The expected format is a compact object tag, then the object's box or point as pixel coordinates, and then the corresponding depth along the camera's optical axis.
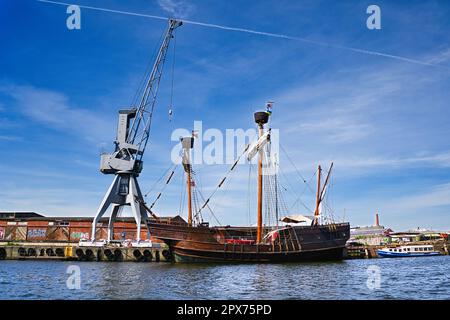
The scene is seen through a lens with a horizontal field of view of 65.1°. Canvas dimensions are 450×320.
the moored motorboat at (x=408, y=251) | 78.94
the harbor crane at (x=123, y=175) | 64.31
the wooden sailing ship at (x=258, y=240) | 50.22
